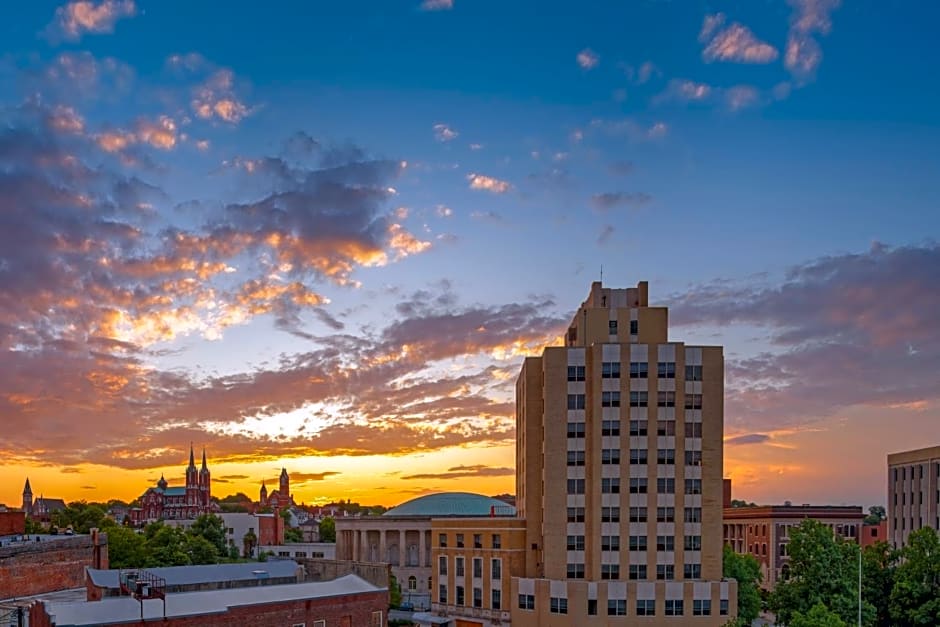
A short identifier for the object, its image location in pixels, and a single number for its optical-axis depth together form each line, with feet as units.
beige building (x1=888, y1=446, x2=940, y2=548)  361.71
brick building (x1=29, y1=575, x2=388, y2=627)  164.96
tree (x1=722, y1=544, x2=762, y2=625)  282.36
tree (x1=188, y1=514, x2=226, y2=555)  483.10
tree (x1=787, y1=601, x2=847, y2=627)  171.63
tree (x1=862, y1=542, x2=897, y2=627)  220.84
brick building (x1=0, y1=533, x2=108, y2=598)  248.11
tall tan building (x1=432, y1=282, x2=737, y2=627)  237.66
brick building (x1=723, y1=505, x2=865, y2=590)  422.82
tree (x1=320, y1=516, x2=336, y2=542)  613.93
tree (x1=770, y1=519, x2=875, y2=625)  212.84
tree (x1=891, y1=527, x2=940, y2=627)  201.36
